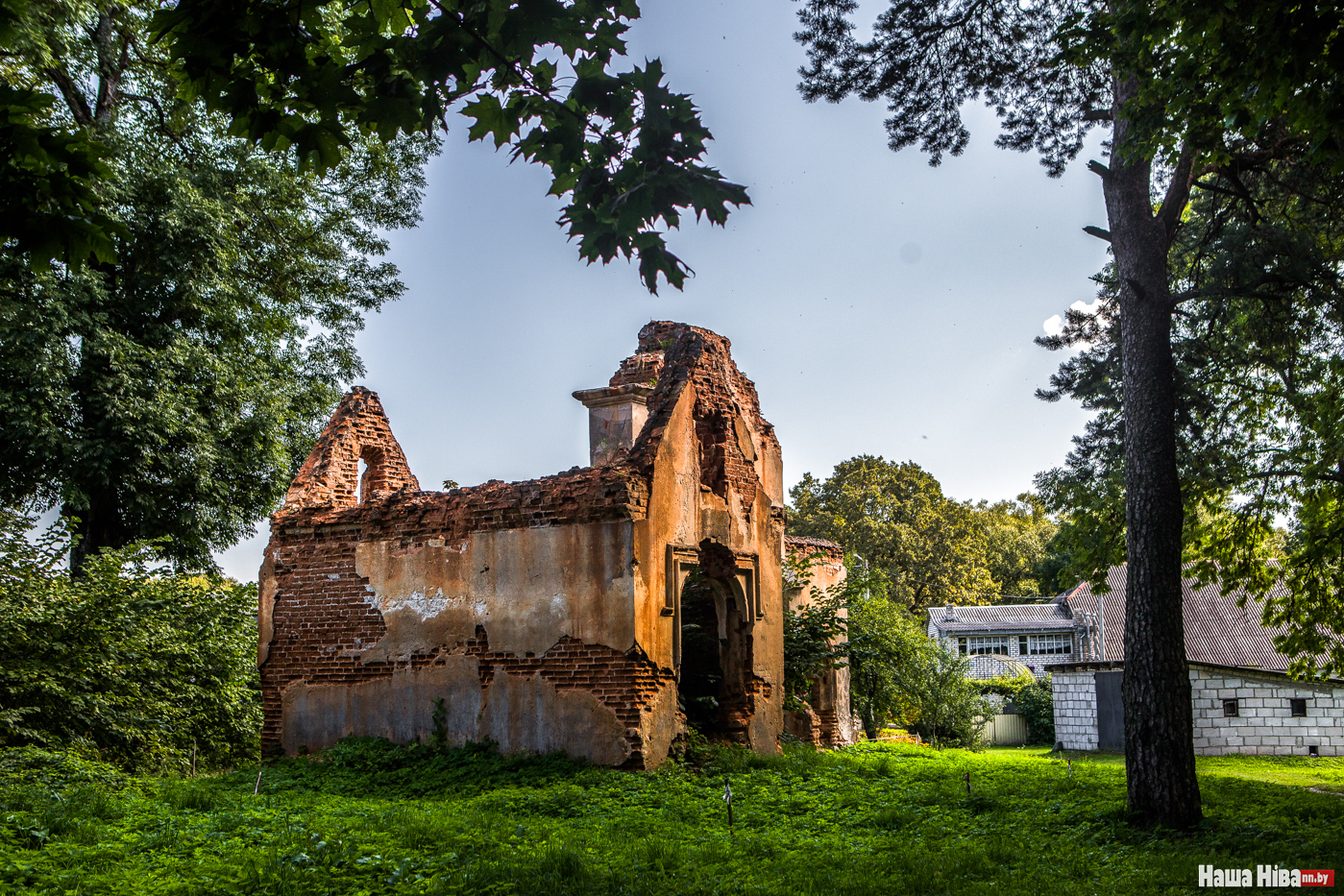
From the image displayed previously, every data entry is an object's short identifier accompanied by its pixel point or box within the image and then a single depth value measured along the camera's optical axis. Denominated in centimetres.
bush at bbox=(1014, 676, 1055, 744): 3312
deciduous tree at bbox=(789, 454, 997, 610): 4294
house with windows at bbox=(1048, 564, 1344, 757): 2522
